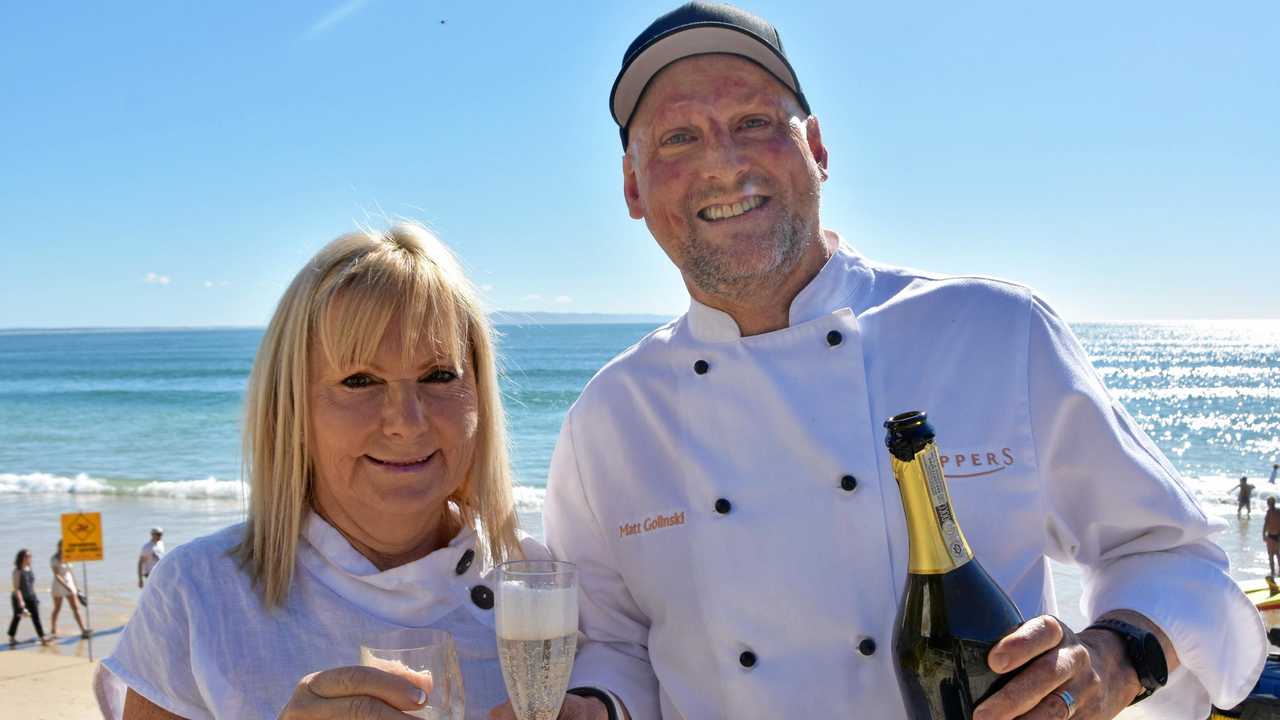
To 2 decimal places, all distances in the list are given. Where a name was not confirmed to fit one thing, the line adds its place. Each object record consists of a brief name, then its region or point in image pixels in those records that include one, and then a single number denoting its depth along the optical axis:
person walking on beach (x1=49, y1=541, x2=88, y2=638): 14.17
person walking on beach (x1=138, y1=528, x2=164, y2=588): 15.41
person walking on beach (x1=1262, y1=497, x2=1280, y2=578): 17.56
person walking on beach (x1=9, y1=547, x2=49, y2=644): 13.55
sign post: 12.54
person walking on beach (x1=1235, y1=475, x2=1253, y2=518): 22.09
